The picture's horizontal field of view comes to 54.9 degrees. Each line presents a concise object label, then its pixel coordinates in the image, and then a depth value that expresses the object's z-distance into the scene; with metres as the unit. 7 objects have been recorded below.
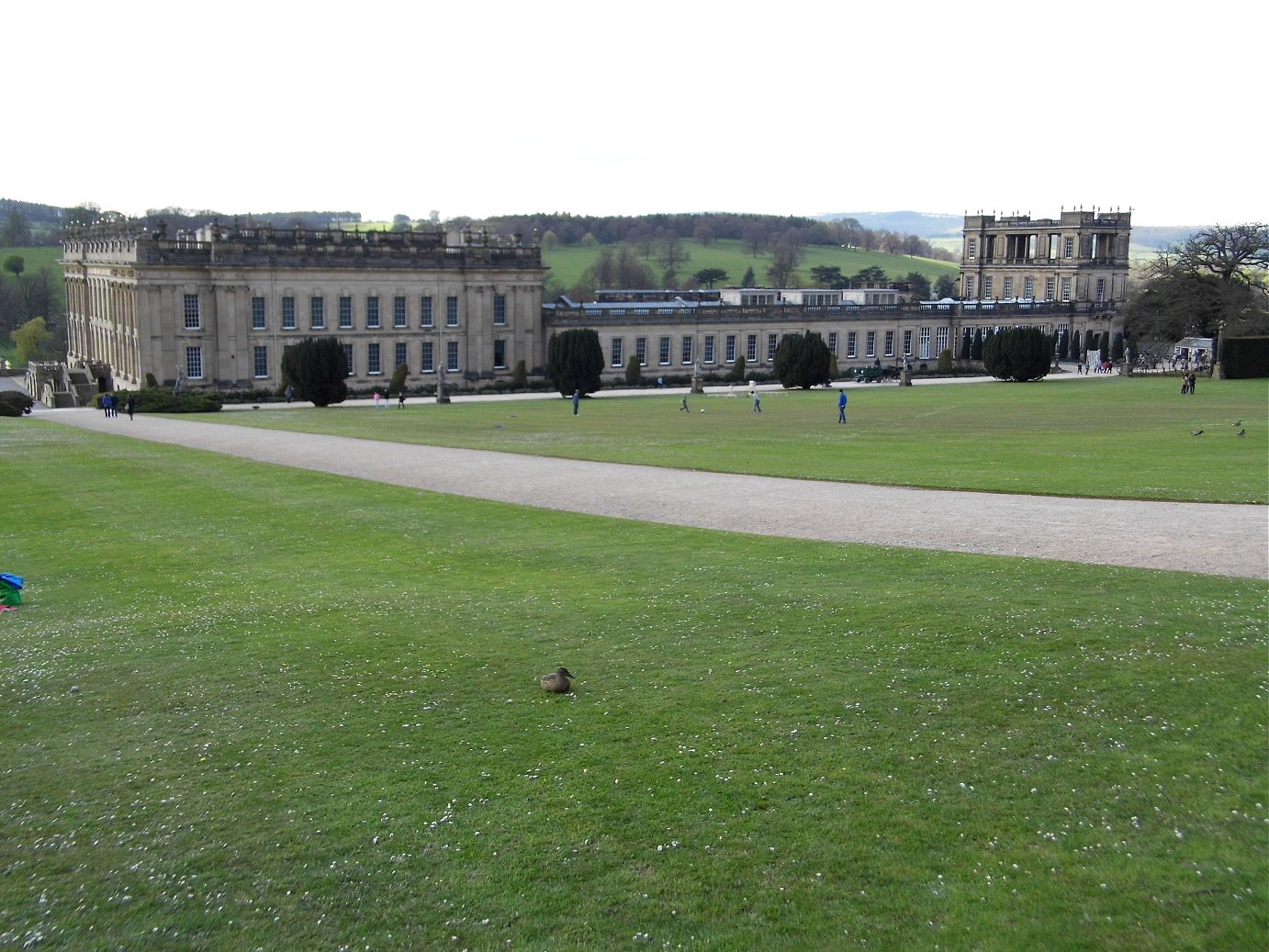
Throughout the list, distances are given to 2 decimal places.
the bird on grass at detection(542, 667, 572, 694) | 12.88
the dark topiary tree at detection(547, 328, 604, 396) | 76.44
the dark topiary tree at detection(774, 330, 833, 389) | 79.50
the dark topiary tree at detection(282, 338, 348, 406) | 68.88
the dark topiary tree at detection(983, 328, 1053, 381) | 83.56
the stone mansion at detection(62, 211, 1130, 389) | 80.25
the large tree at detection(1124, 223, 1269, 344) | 92.38
